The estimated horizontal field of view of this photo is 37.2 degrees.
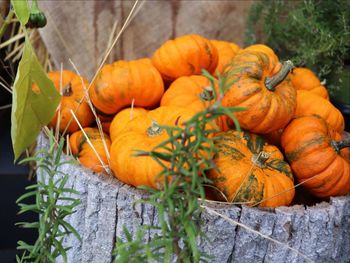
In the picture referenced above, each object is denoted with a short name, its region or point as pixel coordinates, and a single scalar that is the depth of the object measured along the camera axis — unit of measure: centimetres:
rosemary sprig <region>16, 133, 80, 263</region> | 85
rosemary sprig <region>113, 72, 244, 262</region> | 73
